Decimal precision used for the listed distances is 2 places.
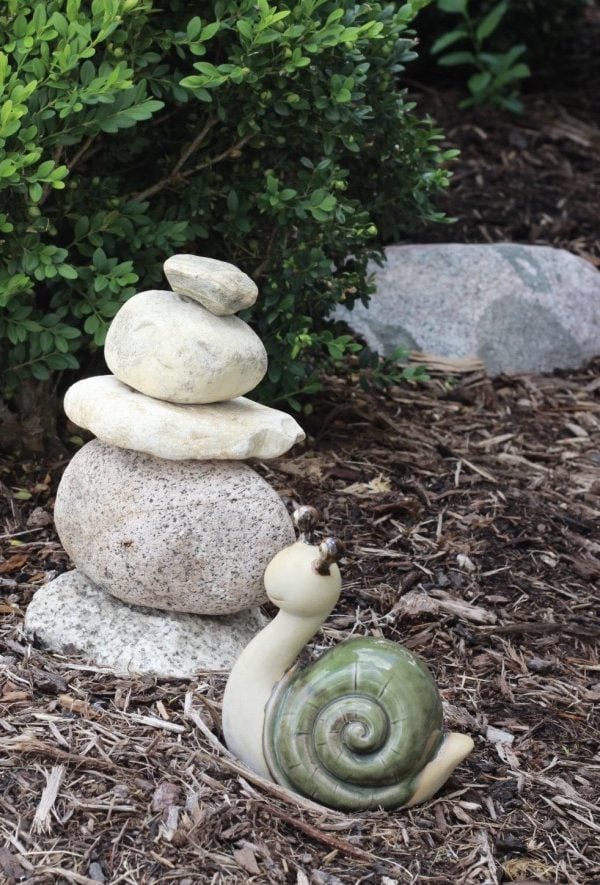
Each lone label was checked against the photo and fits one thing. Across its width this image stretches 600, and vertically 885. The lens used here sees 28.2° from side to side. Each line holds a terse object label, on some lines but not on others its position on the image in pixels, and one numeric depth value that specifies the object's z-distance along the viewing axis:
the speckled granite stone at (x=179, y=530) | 3.44
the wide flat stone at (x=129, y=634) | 3.54
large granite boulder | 6.31
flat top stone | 3.35
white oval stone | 3.36
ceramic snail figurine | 2.99
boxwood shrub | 3.82
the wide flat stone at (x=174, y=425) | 3.35
